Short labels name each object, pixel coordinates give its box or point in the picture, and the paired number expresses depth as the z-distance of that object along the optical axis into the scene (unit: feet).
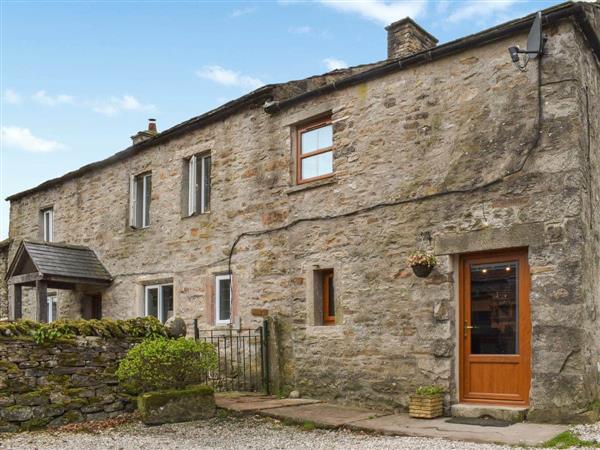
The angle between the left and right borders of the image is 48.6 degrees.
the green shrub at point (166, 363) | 27.96
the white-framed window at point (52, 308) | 55.06
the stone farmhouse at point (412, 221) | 25.95
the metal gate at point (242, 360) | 36.32
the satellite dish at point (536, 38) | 26.25
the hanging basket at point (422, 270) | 28.66
